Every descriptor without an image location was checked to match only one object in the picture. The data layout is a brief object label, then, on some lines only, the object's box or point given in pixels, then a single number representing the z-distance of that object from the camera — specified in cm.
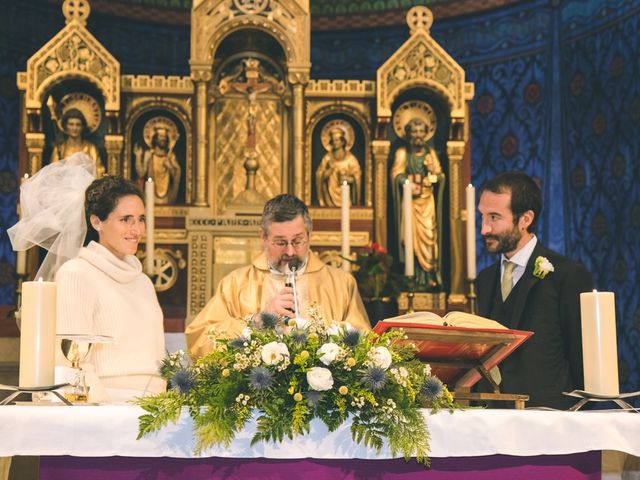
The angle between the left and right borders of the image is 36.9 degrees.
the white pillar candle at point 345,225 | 514
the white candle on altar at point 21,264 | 543
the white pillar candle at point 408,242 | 530
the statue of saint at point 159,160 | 665
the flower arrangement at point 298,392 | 242
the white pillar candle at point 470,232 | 534
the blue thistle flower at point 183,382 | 247
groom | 335
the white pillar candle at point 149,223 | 526
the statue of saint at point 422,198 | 646
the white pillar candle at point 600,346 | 273
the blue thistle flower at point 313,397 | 242
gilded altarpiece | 626
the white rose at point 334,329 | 258
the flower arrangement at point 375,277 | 532
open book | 278
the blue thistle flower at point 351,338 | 253
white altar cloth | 242
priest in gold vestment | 363
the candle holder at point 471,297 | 562
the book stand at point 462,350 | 265
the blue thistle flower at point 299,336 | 251
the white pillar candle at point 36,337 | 254
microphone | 364
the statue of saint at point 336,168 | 668
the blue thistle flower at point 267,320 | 261
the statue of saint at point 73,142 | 639
